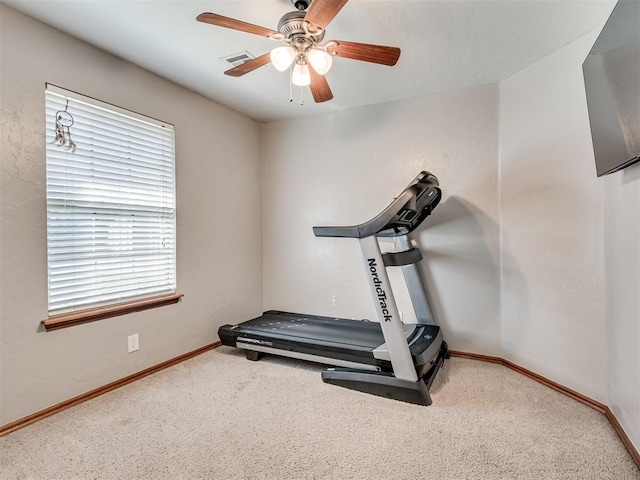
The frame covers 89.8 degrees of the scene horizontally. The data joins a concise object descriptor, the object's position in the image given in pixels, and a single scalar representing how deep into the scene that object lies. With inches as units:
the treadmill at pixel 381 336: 82.0
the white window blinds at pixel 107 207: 78.2
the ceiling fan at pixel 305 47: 56.9
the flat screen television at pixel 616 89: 51.3
